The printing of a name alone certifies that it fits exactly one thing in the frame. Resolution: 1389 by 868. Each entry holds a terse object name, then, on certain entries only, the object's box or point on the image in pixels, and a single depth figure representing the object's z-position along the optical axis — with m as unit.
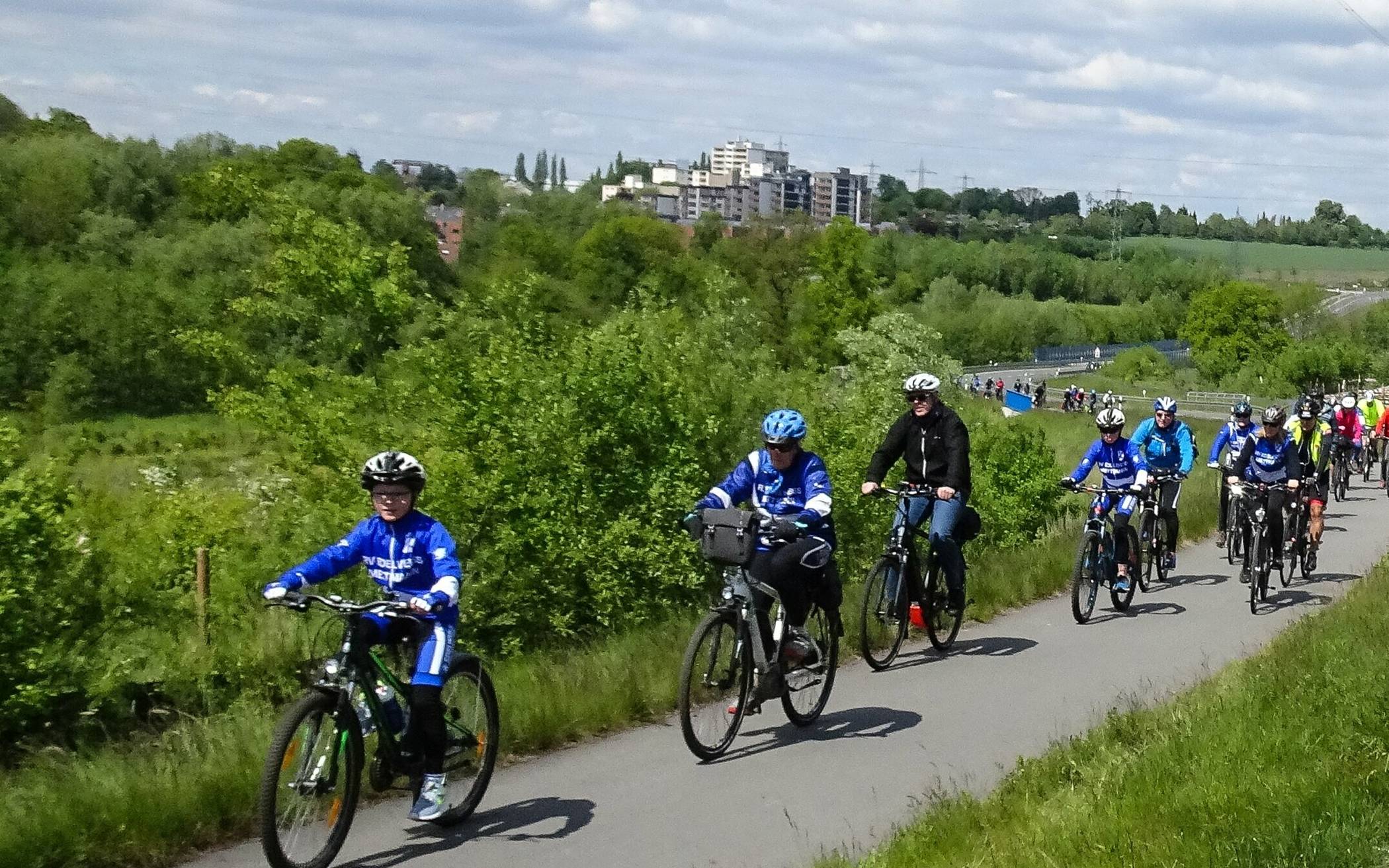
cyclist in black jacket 11.73
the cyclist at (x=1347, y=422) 29.27
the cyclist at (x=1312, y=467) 17.68
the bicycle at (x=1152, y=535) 16.80
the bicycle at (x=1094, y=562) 14.34
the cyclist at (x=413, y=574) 6.86
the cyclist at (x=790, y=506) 9.03
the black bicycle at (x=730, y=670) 8.55
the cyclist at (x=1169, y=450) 17.47
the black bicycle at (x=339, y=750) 6.25
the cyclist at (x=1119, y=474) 15.02
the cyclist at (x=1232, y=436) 18.38
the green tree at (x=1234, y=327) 139.12
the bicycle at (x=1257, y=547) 15.61
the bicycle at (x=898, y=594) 11.69
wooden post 18.02
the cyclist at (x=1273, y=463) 15.88
